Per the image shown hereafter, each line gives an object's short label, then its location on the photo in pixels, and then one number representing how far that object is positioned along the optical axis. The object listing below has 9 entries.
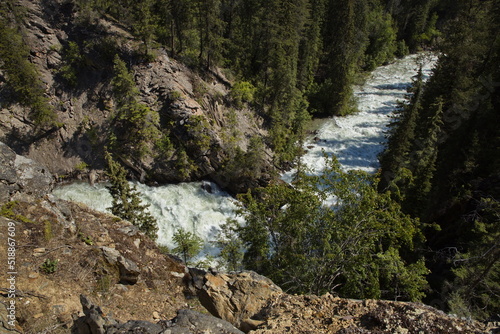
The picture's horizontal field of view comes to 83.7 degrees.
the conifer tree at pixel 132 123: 24.28
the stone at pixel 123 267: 8.03
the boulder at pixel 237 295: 7.05
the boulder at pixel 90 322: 4.87
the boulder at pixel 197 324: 5.26
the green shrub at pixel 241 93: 30.81
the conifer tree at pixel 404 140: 22.78
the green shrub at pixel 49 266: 7.09
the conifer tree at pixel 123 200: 14.85
